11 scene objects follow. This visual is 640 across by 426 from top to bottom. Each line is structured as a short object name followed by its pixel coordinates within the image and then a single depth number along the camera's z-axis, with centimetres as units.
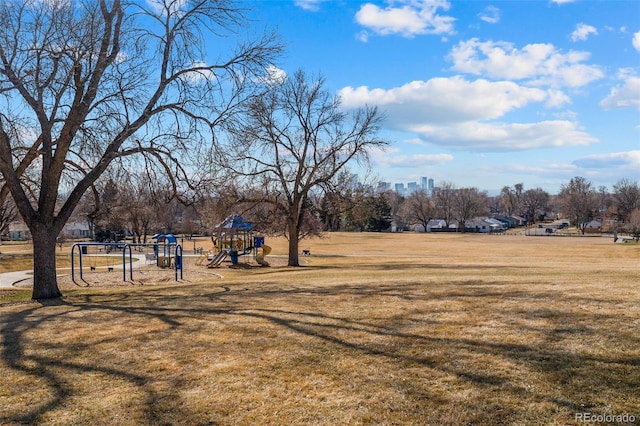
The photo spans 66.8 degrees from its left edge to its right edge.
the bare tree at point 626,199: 10875
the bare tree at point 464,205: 11712
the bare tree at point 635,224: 7075
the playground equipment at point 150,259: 2200
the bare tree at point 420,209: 12225
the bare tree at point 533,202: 14625
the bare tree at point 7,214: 3988
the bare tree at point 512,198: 16788
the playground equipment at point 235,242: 3084
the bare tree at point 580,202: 10706
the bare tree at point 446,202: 12419
